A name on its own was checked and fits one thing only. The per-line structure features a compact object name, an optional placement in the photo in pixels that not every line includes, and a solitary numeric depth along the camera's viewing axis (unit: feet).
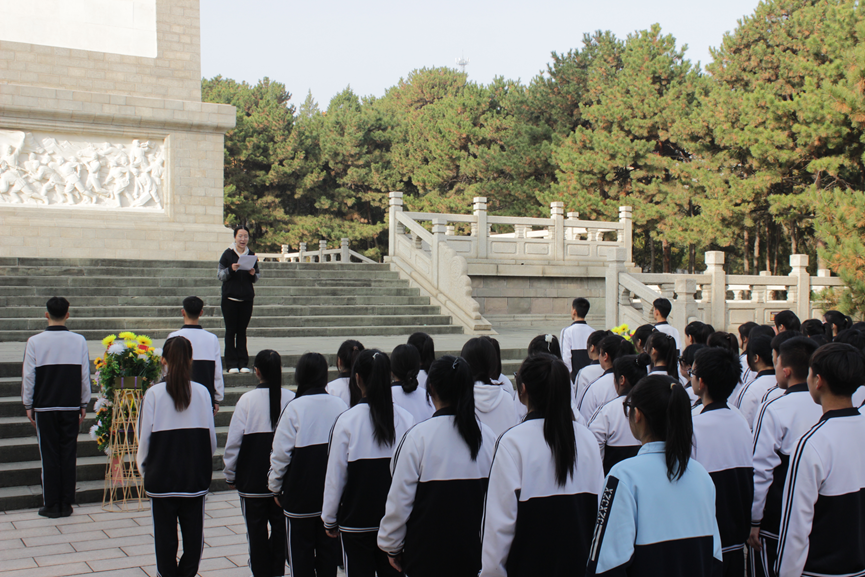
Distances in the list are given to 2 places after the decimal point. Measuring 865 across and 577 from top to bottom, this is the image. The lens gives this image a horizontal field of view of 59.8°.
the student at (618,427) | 11.93
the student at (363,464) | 10.66
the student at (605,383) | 14.30
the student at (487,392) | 11.23
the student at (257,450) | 12.94
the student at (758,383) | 13.56
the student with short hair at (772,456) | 10.72
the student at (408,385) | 12.01
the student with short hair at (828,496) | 8.78
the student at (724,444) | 10.34
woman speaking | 24.23
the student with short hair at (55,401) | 17.48
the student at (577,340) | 22.48
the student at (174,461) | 12.64
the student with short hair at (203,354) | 17.92
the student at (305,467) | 11.92
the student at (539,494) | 8.23
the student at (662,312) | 20.51
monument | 46.26
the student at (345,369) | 13.69
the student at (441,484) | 9.26
